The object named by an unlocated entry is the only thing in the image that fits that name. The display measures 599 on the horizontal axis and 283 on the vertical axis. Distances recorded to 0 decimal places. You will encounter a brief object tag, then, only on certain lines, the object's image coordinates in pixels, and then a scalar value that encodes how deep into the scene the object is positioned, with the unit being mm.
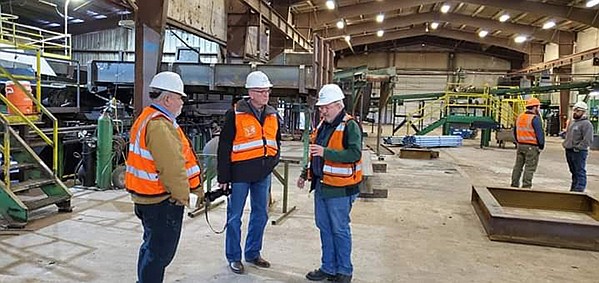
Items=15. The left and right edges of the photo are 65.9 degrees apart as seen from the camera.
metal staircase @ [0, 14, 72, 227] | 4855
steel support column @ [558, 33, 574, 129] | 22312
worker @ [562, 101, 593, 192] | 7137
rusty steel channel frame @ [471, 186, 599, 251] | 4898
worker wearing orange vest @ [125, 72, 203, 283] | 2637
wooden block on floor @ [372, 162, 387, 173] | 10125
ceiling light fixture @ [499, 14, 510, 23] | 21600
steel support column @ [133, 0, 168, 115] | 6758
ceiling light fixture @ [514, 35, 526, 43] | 25355
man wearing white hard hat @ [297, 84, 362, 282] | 3535
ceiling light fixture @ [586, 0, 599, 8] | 16984
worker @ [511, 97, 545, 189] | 7208
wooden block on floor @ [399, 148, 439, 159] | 12906
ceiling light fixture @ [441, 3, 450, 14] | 20969
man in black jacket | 3783
